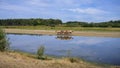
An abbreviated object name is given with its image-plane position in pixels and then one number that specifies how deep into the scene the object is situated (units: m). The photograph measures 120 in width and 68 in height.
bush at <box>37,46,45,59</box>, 7.15
